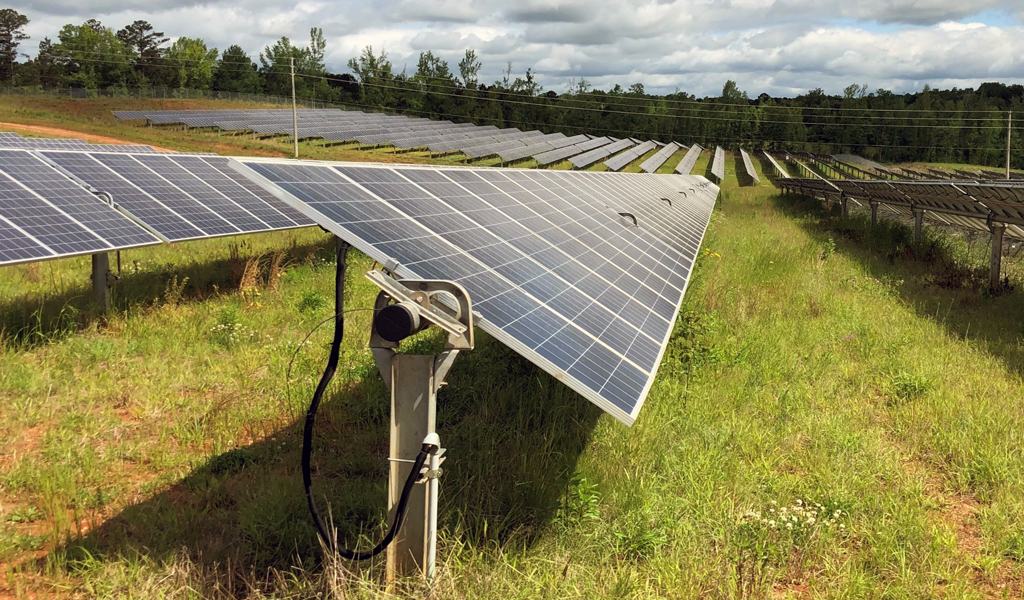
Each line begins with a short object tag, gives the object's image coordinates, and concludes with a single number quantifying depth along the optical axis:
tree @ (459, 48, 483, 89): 129.61
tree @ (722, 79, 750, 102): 132.25
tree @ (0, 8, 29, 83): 104.56
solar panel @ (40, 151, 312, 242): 12.60
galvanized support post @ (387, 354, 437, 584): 4.10
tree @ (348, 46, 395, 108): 106.31
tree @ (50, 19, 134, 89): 99.28
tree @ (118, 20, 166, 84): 110.94
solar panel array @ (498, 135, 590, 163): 57.46
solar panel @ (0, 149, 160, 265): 9.38
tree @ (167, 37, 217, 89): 109.81
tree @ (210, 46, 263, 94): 115.44
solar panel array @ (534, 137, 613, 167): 59.20
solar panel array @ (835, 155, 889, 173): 86.09
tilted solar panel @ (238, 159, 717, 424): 4.55
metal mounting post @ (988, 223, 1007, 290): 15.27
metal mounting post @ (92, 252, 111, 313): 10.66
